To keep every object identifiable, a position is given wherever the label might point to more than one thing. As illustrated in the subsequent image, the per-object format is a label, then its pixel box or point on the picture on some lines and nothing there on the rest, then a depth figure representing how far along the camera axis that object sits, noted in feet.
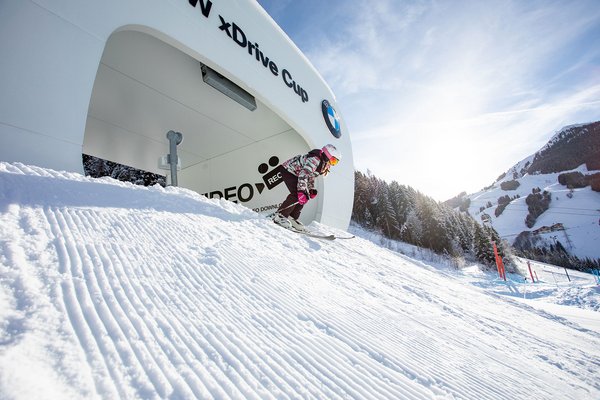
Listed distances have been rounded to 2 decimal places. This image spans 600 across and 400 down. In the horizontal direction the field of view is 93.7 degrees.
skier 16.97
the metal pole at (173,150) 18.46
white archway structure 9.83
